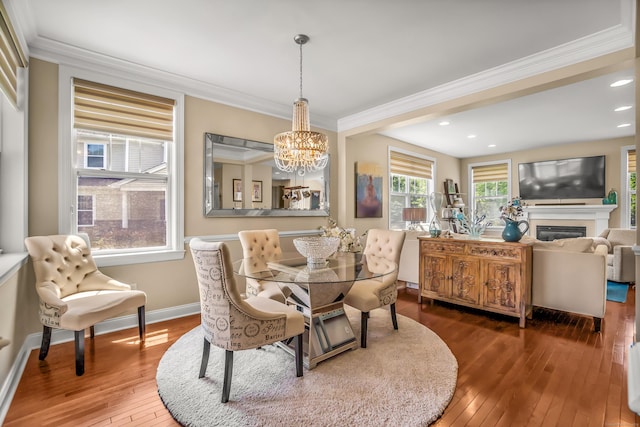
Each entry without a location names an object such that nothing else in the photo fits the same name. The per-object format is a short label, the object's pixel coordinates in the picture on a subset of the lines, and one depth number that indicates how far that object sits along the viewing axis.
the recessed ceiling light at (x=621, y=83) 3.41
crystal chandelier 2.65
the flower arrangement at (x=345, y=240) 3.98
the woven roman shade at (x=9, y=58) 1.97
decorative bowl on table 2.66
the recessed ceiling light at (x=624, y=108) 4.21
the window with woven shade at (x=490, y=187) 7.62
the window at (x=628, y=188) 5.86
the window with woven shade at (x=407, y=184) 6.08
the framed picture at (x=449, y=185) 7.57
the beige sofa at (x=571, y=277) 2.99
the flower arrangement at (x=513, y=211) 3.32
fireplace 6.46
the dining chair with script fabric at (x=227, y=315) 1.83
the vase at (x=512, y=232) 3.30
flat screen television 6.25
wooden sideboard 3.18
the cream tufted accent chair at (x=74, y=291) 2.18
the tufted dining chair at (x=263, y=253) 2.79
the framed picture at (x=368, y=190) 5.11
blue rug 4.04
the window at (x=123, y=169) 2.88
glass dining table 2.26
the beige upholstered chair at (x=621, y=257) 4.62
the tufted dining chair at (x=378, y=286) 2.61
